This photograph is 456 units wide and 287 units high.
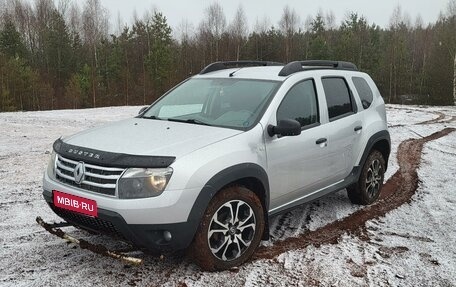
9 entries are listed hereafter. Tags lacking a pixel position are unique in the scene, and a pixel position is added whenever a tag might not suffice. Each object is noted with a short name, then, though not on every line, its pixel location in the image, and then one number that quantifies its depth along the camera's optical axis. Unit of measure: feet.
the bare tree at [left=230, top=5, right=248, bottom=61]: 152.81
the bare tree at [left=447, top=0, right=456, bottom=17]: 143.02
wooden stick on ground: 11.03
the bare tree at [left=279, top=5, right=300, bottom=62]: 168.50
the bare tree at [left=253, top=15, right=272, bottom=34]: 165.99
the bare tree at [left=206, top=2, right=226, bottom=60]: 156.97
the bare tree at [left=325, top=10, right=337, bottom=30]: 201.15
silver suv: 10.81
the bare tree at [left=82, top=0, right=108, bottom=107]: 145.38
